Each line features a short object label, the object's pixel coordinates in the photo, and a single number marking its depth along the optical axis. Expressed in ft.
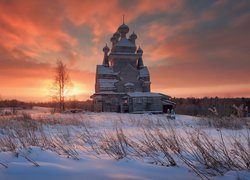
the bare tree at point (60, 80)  129.80
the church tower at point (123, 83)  122.42
